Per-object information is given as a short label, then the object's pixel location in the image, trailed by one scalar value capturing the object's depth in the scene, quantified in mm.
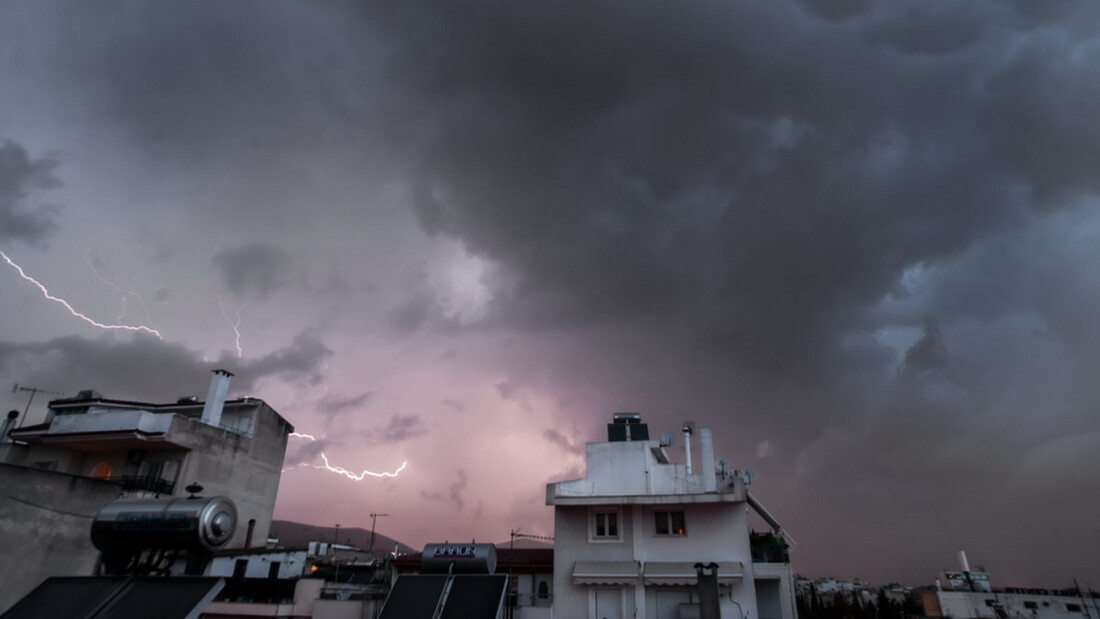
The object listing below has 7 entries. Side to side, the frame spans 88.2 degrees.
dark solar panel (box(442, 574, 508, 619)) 11820
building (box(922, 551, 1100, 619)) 49875
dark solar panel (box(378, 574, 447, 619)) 12258
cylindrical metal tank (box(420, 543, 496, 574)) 17172
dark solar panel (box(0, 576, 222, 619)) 6121
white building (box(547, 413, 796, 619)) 24000
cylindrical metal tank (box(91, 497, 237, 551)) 7285
